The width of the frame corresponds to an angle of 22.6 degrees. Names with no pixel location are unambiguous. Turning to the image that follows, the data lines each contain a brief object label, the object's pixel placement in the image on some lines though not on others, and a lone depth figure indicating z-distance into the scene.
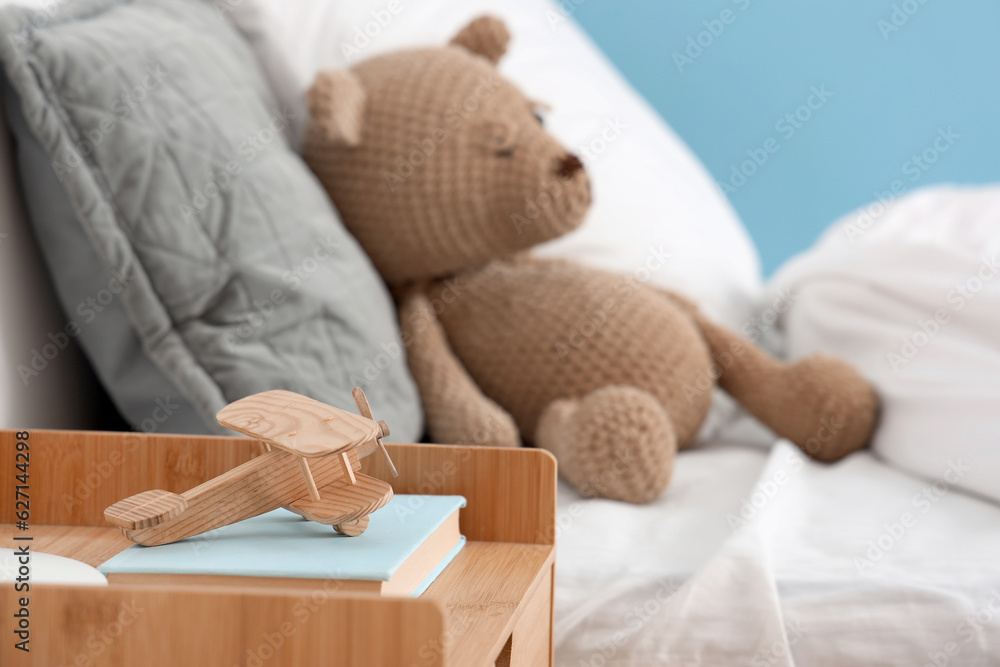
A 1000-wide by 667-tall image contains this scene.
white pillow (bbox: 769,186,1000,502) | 2.26
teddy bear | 2.24
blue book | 1.72
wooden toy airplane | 1.74
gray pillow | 2.02
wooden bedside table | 1.65
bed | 1.99
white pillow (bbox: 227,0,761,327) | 2.61
